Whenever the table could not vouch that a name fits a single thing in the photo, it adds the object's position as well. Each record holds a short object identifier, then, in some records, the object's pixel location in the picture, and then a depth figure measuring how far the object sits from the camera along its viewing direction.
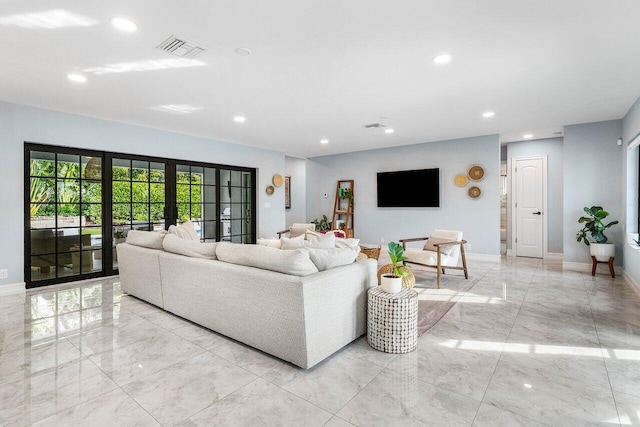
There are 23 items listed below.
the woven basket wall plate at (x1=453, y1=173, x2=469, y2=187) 6.62
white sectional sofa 2.20
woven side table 2.44
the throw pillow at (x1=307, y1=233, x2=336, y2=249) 2.76
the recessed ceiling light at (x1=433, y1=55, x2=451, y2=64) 2.94
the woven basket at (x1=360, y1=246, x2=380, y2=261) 4.84
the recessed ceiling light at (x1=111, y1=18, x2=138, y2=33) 2.36
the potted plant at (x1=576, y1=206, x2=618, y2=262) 5.00
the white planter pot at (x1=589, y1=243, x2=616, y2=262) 5.00
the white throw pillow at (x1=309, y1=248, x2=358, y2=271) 2.45
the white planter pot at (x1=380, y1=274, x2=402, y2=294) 2.55
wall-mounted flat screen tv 7.04
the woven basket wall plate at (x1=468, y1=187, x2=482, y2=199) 6.49
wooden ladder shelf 8.38
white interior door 6.82
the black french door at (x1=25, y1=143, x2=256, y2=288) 4.53
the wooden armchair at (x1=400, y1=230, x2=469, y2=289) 4.64
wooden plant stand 4.96
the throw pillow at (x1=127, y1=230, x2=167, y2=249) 3.68
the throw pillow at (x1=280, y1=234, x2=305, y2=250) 2.87
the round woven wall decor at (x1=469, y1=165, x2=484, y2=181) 6.42
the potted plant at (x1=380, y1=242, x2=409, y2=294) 2.55
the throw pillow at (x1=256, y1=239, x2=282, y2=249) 3.48
